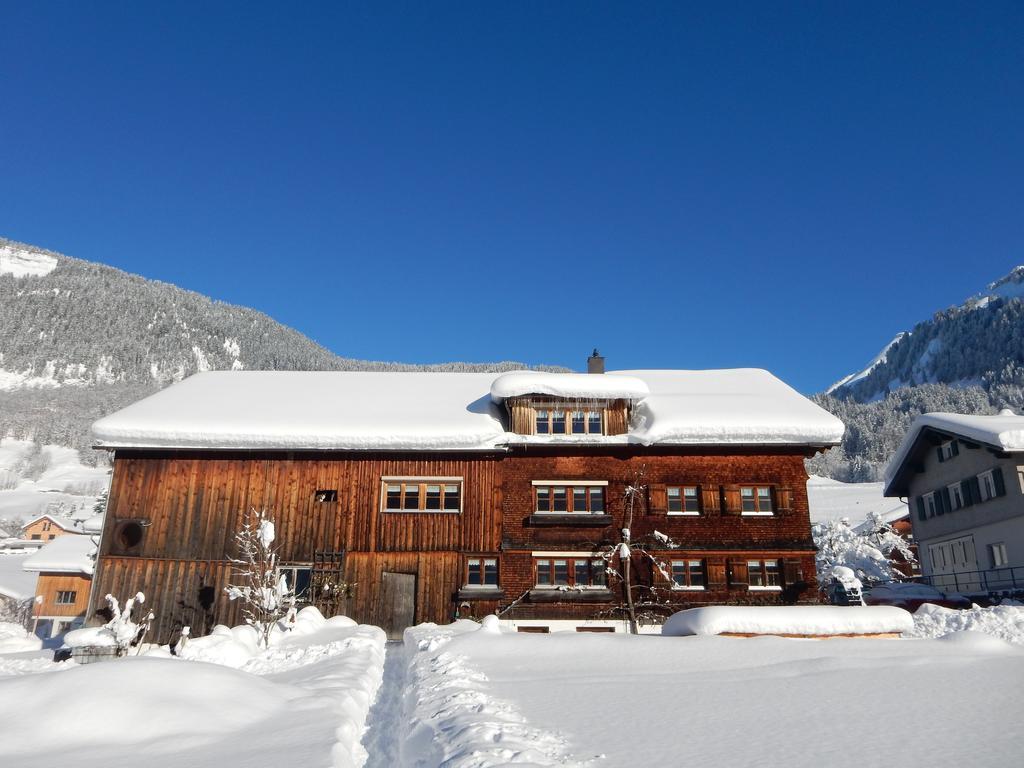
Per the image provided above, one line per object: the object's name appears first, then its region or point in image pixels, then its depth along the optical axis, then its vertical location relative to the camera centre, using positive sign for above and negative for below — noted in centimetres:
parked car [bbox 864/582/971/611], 2744 -85
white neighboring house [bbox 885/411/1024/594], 2965 +382
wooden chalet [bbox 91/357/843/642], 2538 +248
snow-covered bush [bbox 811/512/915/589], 3659 +133
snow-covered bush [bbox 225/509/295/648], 2030 -26
